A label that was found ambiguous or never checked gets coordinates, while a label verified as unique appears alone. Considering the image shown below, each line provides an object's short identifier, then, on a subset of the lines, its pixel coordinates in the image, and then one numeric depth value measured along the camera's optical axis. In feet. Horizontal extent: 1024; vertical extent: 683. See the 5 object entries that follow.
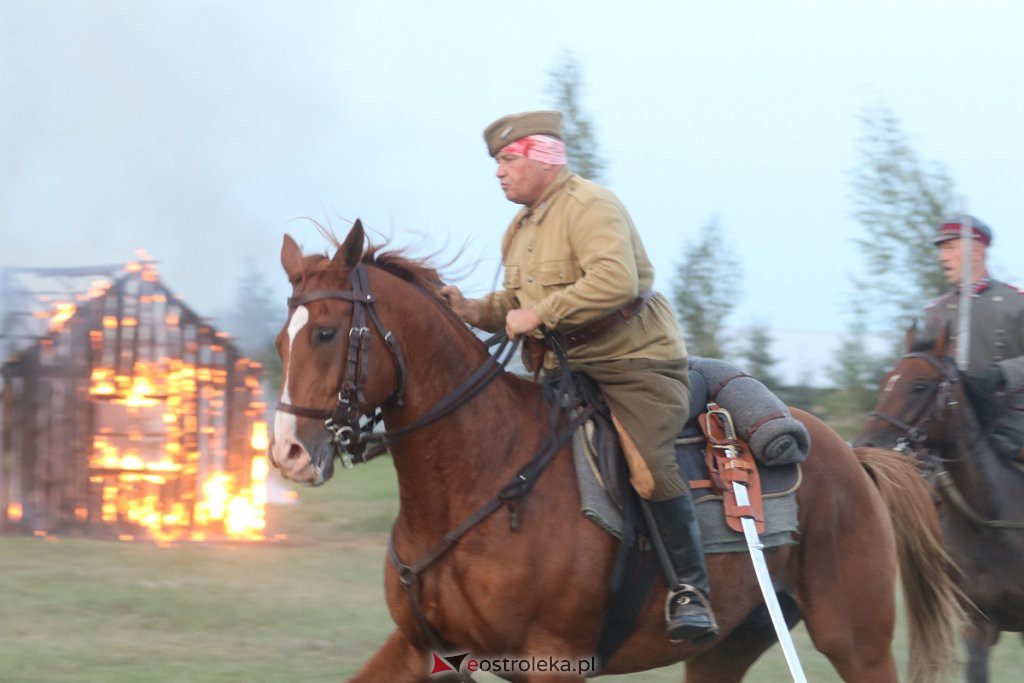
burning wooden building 86.38
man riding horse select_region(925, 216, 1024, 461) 47.75
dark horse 47.03
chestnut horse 29.01
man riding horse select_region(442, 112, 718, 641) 31.78
